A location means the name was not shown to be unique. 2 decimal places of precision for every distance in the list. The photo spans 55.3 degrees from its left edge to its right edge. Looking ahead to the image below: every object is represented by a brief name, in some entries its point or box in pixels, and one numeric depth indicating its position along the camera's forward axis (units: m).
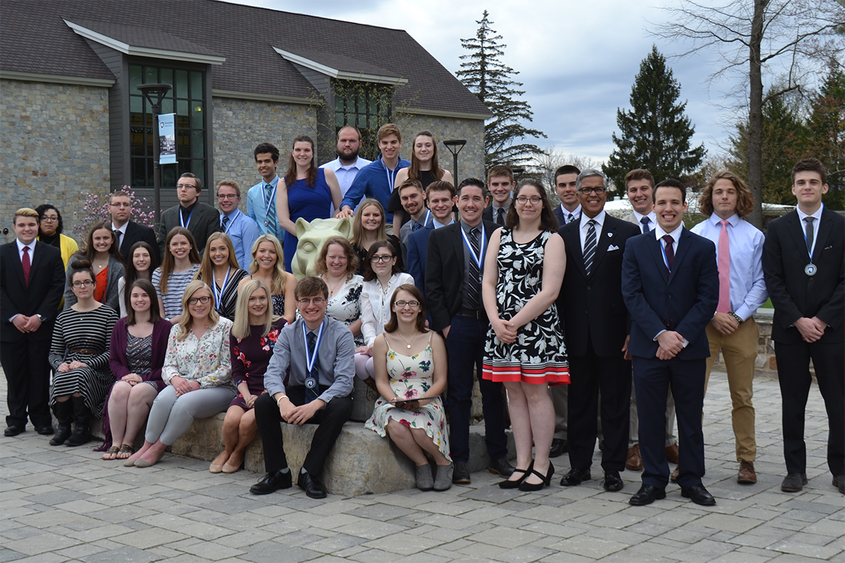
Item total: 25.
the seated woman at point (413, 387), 5.76
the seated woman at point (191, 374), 6.66
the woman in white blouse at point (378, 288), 6.47
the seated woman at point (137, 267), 7.74
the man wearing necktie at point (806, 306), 5.59
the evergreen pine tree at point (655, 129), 53.75
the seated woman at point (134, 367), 7.02
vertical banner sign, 17.66
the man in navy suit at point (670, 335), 5.35
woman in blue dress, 8.02
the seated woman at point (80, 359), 7.54
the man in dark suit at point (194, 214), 8.16
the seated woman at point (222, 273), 7.29
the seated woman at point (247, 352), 6.40
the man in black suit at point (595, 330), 5.71
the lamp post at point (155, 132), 16.67
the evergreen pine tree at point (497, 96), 54.59
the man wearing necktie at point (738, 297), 5.87
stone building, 26.12
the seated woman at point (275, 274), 7.10
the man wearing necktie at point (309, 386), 5.75
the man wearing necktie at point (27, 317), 8.01
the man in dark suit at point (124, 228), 8.45
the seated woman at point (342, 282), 6.71
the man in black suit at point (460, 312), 5.99
